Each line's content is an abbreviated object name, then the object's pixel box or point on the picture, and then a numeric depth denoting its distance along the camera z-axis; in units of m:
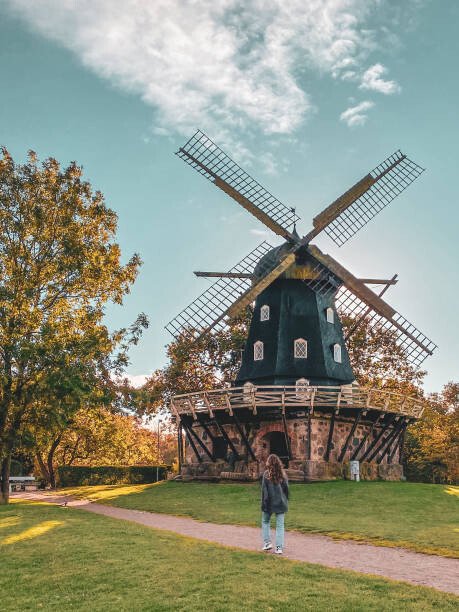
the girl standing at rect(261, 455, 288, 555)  10.66
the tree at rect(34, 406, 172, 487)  41.10
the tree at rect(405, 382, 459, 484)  40.31
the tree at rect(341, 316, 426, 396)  39.81
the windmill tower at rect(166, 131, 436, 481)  27.11
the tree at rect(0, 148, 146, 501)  20.27
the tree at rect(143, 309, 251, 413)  39.75
